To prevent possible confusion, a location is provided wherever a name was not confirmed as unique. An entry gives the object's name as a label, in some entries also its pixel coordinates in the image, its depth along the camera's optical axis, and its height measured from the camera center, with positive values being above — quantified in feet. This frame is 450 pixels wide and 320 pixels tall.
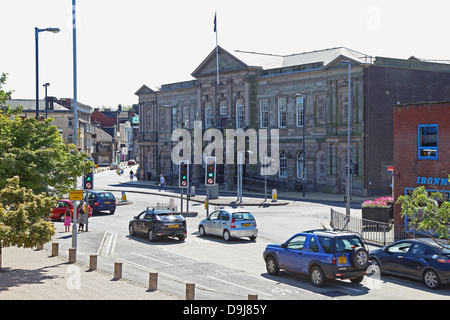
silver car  93.35 -10.30
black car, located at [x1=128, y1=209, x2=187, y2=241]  92.43 -10.27
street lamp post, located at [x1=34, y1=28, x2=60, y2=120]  99.81 +17.30
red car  121.31 -10.37
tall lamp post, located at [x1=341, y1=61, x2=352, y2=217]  119.33 -9.32
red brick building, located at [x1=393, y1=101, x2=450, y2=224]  88.07 +1.80
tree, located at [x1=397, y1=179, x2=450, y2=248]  54.54 -4.92
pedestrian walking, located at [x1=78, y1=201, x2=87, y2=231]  105.19 -10.66
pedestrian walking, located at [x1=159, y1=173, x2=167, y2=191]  213.62 -8.39
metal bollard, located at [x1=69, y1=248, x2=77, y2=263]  73.41 -11.84
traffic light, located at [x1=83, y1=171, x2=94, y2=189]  99.45 -3.81
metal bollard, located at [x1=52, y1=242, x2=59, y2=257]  78.43 -12.00
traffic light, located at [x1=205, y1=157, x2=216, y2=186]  123.95 -2.59
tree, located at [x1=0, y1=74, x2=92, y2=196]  68.18 +0.22
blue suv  59.67 -9.81
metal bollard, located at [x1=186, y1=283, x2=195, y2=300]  50.61 -11.15
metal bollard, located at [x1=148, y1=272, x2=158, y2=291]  57.00 -11.72
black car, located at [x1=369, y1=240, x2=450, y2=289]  60.59 -10.80
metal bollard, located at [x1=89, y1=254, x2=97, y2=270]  68.44 -11.93
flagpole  214.20 +41.94
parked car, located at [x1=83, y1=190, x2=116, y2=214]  134.82 -9.70
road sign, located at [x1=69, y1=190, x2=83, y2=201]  77.86 -4.79
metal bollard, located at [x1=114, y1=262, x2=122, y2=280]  62.80 -11.88
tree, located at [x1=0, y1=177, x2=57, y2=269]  61.05 -6.01
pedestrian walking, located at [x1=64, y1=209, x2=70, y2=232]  104.24 -11.01
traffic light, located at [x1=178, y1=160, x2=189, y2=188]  127.03 -3.31
